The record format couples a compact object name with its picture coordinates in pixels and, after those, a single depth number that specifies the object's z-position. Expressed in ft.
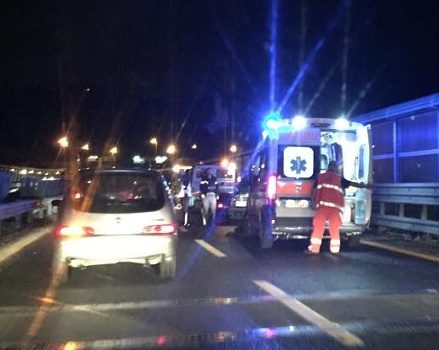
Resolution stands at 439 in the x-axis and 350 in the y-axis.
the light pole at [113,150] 217.07
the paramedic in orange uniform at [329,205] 37.63
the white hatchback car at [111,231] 28.27
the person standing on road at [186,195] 62.08
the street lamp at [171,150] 217.44
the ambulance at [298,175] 38.70
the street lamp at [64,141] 162.40
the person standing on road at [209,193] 61.16
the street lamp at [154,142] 256.73
